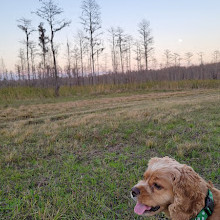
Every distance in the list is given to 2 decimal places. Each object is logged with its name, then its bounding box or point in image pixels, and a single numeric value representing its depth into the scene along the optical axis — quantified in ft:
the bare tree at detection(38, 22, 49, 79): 69.04
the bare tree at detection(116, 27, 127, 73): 105.75
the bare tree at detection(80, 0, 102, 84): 79.26
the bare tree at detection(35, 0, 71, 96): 59.21
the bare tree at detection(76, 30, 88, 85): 107.28
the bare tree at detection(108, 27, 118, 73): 115.44
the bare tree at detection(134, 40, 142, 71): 118.42
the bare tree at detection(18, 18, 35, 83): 73.55
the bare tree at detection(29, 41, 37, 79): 90.31
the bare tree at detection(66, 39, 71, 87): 114.11
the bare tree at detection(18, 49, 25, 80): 122.29
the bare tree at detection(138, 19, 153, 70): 108.78
